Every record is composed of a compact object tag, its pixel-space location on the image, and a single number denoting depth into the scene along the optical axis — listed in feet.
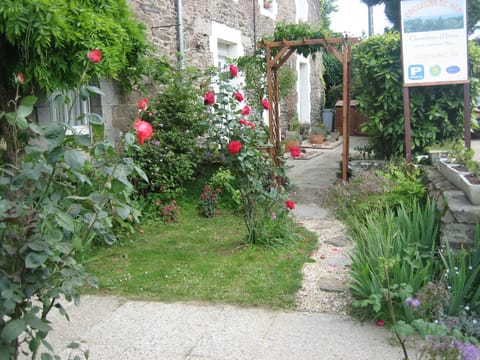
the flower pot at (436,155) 20.25
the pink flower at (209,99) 16.05
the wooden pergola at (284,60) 25.23
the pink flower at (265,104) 18.51
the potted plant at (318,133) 47.62
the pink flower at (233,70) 17.19
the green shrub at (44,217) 6.47
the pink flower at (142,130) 7.20
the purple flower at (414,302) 8.61
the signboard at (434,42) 22.66
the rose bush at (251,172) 16.74
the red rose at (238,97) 17.53
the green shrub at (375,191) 18.17
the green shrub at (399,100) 26.71
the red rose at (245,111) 17.38
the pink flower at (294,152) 17.29
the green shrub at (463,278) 10.65
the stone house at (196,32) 22.43
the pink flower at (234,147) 15.89
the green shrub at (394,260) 10.90
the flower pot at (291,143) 40.81
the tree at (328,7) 90.68
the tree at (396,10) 51.58
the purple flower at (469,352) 6.94
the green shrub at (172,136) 22.34
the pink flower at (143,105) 8.37
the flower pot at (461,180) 12.24
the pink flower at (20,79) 7.77
